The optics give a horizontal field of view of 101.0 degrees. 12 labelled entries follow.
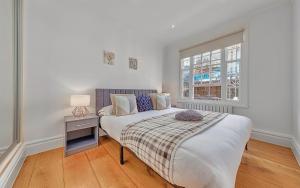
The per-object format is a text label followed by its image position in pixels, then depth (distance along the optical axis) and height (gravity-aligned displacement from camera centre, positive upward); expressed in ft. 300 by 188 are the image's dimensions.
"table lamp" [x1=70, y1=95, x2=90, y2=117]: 6.95 -0.63
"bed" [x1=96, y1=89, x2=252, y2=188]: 2.63 -1.57
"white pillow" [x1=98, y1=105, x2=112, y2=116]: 7.67 -1.17
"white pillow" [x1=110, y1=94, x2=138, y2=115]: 7.70 -0.68
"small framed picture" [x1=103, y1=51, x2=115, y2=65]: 9.14 +2.65
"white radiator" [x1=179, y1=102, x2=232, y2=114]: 9.55 -1.17
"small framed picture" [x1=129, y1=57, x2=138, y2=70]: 10.70 +2.60
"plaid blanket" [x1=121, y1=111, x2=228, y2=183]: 3.24 -1.42
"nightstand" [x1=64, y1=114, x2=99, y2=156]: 6.49 -2.66
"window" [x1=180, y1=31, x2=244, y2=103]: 9.41 +2.06
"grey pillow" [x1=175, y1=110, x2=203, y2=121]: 5.67 -1.09
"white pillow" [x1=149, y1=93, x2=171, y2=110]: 9.46 -0.64
